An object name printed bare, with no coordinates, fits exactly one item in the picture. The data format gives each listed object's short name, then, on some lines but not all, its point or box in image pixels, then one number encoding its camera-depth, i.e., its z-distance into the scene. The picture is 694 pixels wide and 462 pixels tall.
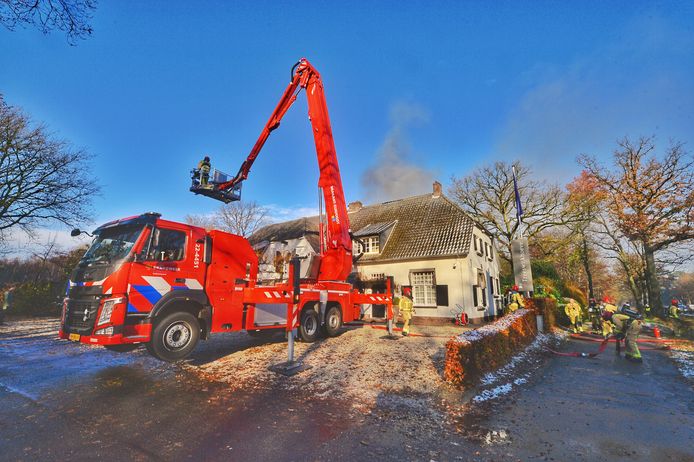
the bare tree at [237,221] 41.56
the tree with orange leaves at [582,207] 23.38
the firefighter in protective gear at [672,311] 19.05
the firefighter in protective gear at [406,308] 11.48
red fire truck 5.91
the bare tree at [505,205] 25.72
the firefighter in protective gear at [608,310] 9.98
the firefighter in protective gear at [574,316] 14.84
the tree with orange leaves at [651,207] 16.98
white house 16.91
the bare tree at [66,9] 3.57
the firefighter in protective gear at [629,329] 8.43
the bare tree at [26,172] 18.31
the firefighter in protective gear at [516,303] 14.89
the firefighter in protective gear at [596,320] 14.98
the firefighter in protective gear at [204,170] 11.30
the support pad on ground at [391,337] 10.62
